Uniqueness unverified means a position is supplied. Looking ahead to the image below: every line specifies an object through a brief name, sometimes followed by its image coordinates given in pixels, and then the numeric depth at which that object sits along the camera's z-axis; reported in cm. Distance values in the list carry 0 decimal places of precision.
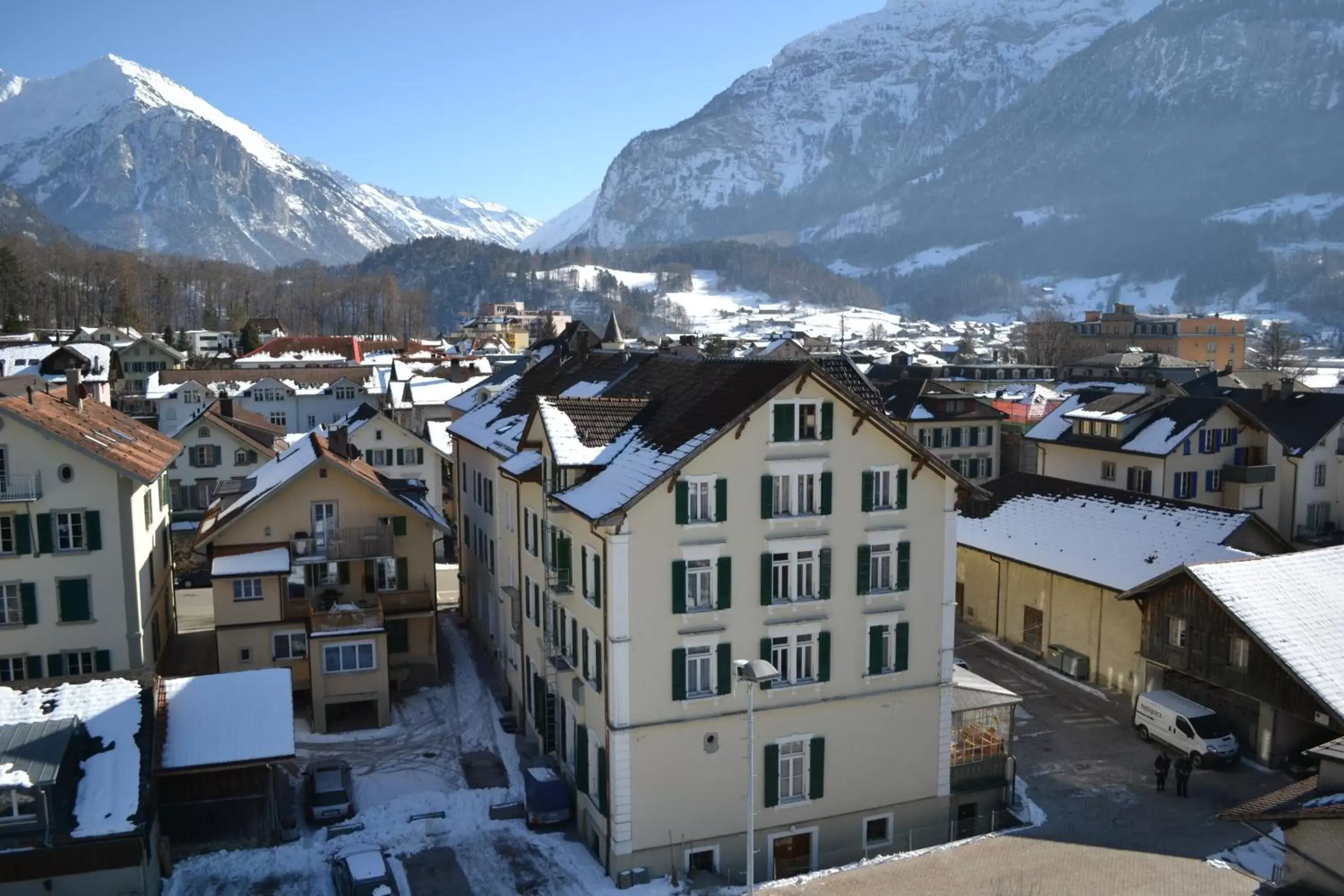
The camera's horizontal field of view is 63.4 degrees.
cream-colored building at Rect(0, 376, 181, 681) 3272
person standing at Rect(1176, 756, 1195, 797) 3008
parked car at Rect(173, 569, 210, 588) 5528
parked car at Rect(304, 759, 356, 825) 2870
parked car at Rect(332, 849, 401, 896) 2384
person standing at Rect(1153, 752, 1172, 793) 3053
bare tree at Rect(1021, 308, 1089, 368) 16775
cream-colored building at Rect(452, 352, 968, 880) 2572
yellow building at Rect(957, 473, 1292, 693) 3859
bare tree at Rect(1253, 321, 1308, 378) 13588
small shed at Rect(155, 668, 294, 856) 2659
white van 3195
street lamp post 2055
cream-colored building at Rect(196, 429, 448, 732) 3522
